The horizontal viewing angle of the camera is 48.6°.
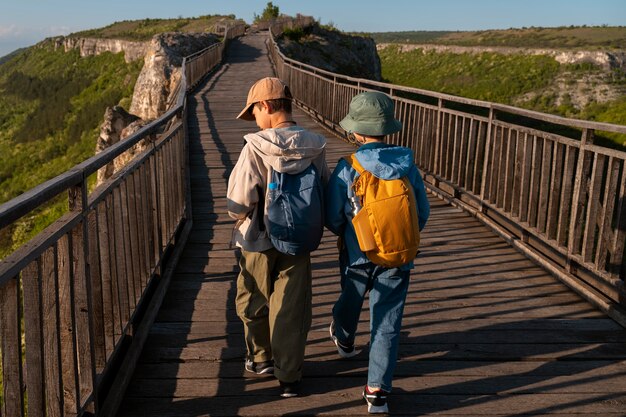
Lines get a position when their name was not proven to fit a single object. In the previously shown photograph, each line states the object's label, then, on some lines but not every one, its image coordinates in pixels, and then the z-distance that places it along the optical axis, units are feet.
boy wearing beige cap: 11.14
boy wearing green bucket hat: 11.15
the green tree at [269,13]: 195.28
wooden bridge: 9.64
